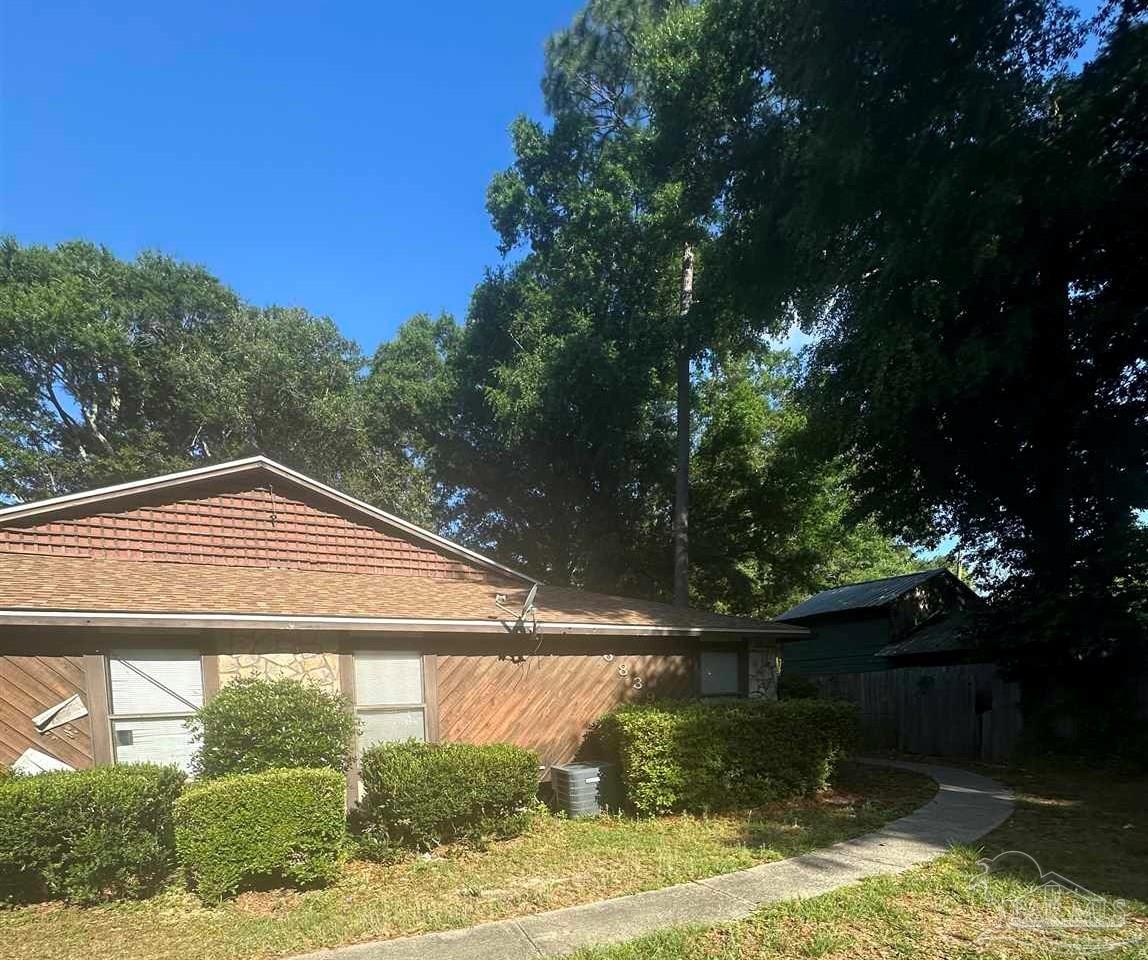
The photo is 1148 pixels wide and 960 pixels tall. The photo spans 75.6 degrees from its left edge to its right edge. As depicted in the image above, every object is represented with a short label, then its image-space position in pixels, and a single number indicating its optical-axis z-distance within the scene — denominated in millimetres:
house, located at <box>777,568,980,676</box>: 19531
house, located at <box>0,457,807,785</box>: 7391
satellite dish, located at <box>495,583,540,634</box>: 9445
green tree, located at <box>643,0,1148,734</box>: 10109
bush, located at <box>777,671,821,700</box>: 14672
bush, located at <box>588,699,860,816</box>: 8898
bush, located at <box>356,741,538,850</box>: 7492
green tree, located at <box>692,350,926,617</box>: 23047
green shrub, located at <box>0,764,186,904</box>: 6016
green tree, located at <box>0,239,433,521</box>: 23078
